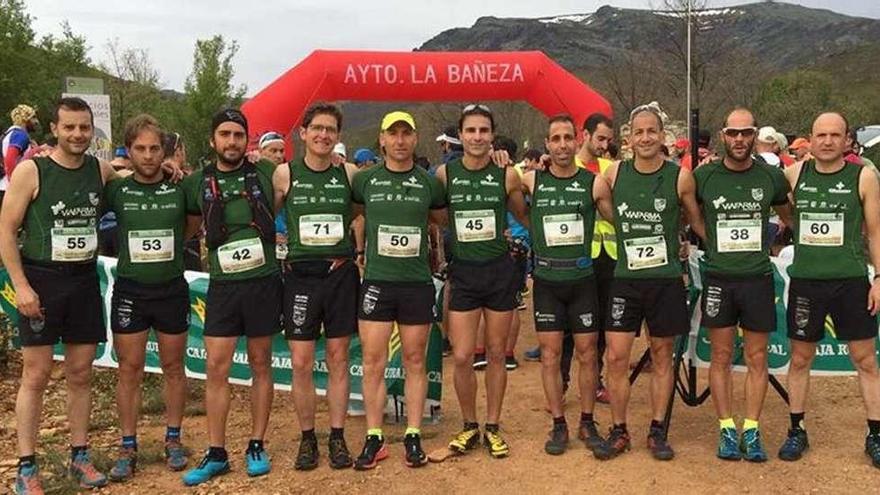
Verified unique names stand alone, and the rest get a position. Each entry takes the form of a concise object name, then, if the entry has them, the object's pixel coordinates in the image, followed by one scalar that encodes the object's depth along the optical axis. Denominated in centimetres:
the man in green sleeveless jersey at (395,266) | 430
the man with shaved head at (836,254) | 429
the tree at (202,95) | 3759
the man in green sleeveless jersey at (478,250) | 439
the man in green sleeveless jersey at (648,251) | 432
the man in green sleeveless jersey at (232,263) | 422
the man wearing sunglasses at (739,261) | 431
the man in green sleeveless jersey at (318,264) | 429
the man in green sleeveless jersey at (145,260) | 427
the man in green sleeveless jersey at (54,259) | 397
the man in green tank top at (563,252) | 441
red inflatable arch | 896
